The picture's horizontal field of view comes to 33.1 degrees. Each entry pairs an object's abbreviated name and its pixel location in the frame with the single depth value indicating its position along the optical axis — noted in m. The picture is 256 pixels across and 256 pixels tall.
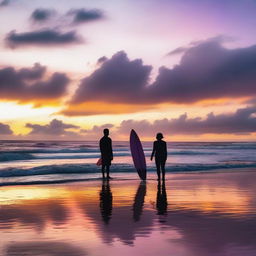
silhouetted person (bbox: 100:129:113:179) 16.77
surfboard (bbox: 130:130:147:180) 17.98
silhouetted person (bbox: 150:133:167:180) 16.00
